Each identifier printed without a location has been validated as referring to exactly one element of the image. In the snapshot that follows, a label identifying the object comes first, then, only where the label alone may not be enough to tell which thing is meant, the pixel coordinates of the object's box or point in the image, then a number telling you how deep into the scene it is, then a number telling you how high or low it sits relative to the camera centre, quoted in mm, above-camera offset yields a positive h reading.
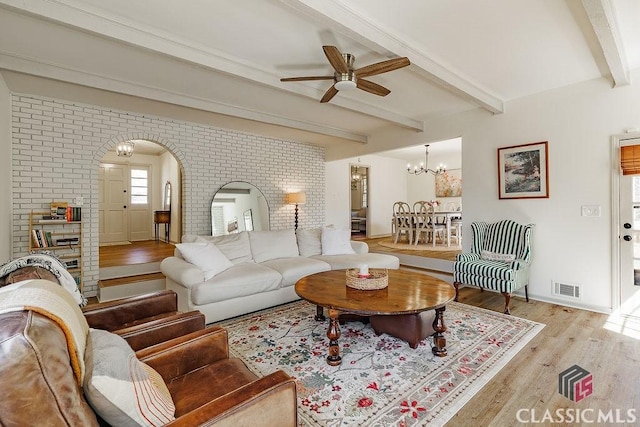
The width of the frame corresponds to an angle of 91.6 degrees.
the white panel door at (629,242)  3168 -275
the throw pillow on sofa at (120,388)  883 -521
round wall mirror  5332 +119
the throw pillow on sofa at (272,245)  4012 -384
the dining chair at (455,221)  7287 -124
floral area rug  1774 -1079
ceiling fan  2457 +1249
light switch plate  3381 +63
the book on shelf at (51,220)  3674 -50
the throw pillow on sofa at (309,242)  4434 -379
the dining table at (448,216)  6707 -5
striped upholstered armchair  3328 -514
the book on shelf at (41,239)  3615 -269
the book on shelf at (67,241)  3872 -317
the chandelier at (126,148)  6092 +1334
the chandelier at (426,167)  7802 +1468
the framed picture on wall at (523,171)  3758 +562
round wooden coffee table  2207 -639
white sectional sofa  3039 -575
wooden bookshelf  3654 -273
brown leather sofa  708 -607
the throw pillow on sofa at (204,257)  3215 -439
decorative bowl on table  2602 -552
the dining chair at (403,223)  7086 -164
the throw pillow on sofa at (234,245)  3732 -362
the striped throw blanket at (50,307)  832 -259
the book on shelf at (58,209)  3803 +85
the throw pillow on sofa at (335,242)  4445 -378
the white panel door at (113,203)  7340 +311
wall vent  3533 -860
